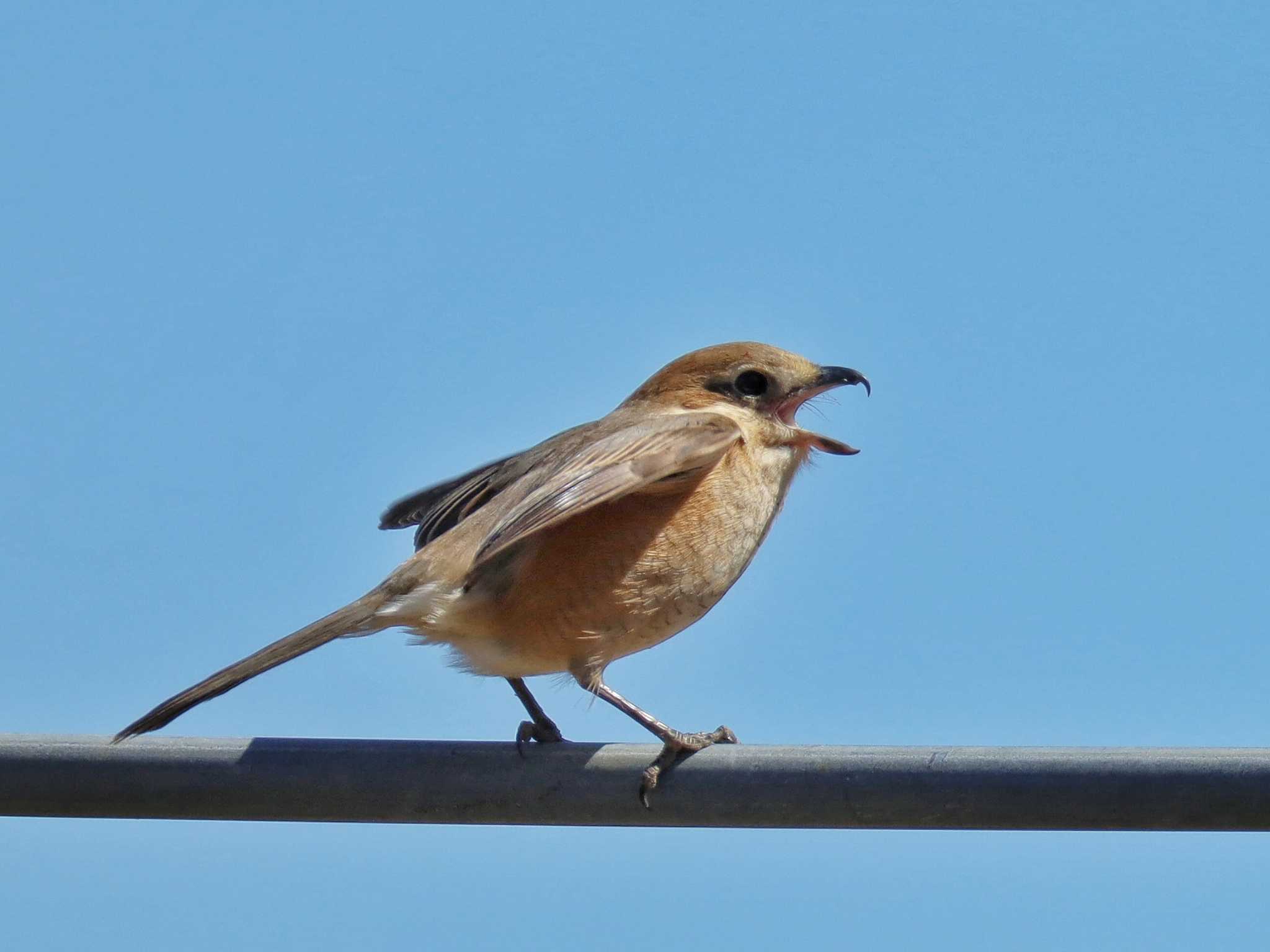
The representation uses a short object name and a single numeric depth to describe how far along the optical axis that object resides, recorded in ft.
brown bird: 35.58
